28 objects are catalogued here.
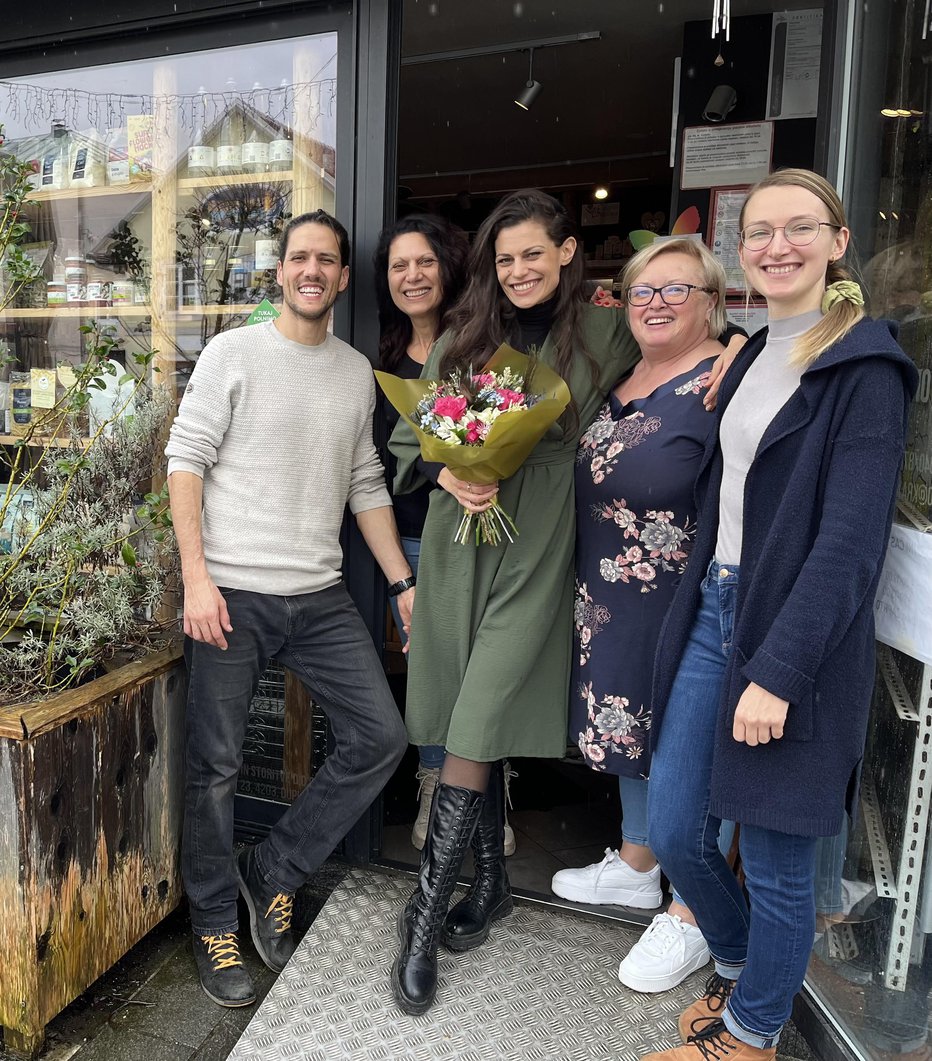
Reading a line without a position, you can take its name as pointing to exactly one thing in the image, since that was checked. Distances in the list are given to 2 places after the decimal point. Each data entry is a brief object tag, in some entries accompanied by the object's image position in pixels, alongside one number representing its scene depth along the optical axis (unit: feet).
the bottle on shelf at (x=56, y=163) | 10.93
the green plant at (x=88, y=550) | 7.89
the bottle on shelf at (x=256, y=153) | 9.87
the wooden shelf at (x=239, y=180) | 9.79
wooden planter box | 6.88
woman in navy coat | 5.27
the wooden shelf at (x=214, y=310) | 10.12
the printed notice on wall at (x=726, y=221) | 14.52
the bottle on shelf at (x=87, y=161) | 10.77
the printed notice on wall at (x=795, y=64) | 14.17
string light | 9.45
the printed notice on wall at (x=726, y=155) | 14.48
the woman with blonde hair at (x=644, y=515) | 7.09
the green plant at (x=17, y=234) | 8.18
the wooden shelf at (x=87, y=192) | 10.54
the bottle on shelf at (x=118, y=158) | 10.63
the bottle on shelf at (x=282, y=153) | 9.68
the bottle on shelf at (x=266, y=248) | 9.95
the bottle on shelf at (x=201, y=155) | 10.17
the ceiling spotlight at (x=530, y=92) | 17.04
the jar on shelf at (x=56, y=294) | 11.09
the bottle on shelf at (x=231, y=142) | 9.98
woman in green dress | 7.47
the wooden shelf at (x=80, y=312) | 10.66
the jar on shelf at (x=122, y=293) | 10.69
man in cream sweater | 7.71
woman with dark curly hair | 8.43
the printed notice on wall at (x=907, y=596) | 5.87
